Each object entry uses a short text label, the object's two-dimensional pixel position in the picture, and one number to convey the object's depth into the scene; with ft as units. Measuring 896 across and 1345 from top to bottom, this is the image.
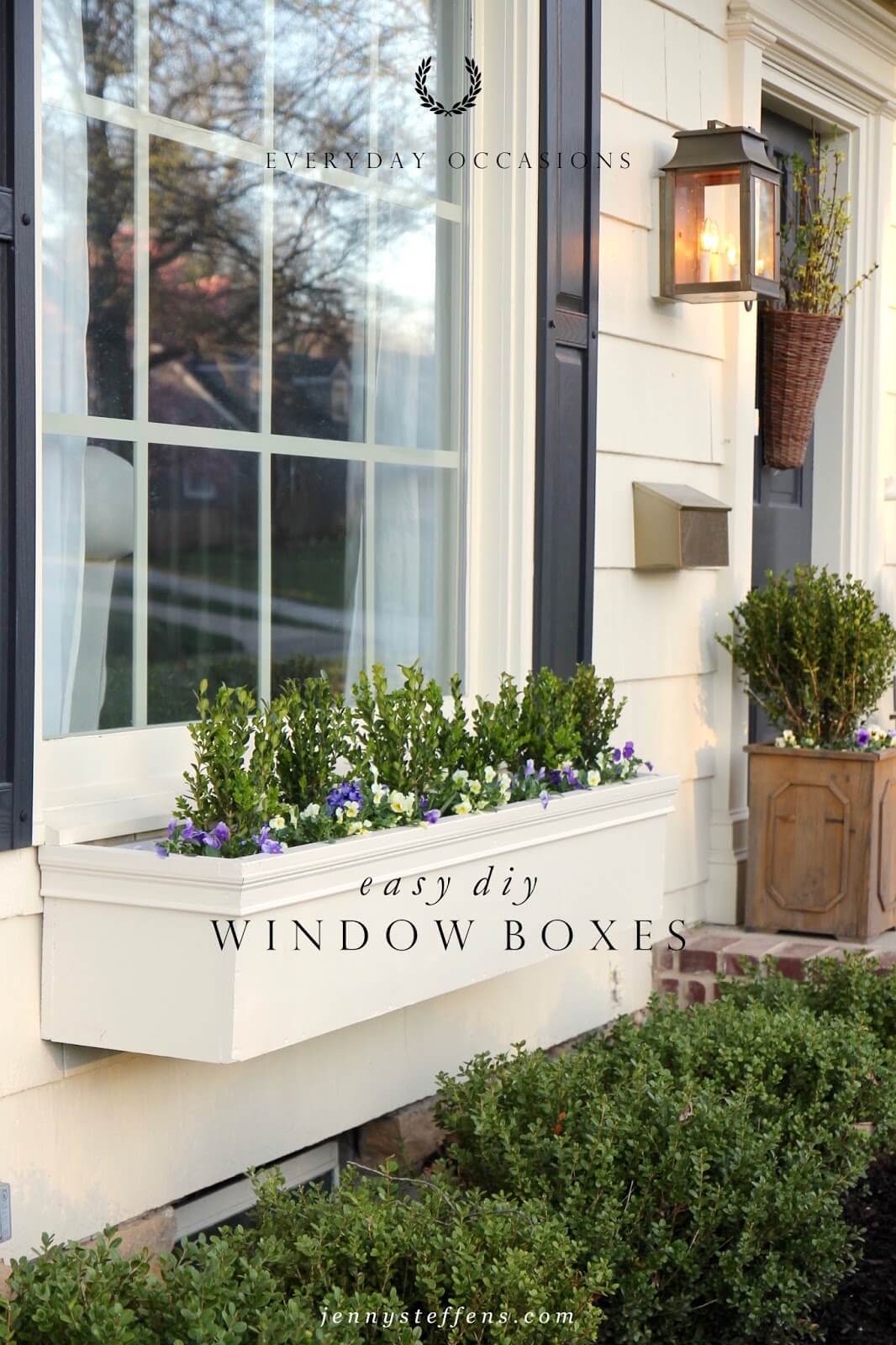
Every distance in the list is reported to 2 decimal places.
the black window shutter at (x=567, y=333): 11.03
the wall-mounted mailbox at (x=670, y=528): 12.42
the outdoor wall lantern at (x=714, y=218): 12.46
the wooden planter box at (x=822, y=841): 13.23
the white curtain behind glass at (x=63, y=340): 7.89
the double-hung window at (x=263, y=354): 8.13
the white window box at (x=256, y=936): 7.43
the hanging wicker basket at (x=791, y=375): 14.73
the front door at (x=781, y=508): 15.31
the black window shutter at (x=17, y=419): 7.24
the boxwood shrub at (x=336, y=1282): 6.26
